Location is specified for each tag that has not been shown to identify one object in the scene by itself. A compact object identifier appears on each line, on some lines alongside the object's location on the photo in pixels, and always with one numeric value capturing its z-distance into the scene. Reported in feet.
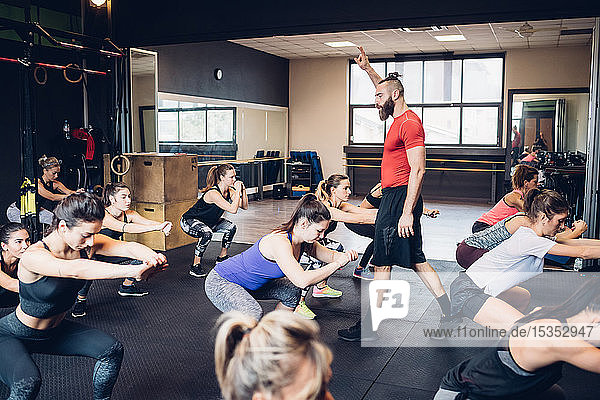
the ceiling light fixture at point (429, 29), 31.48
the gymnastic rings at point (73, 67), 19.10
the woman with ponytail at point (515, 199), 15.08
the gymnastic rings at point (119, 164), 20.60
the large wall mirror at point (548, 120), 49.38
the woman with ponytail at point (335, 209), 14.83
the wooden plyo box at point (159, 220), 21.21
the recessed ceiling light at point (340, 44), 36.50
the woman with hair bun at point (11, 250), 10.73
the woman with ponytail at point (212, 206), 17.84
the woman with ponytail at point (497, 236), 11.05
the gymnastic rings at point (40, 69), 17.74
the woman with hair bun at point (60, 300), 7.50
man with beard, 11.37
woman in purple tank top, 9.49
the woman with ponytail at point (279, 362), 3.97
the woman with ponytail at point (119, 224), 13.76
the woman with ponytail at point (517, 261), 9.00
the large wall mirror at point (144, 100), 25.11
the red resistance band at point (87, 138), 20.61
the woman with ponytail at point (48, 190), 18.62
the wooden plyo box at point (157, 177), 21.20
